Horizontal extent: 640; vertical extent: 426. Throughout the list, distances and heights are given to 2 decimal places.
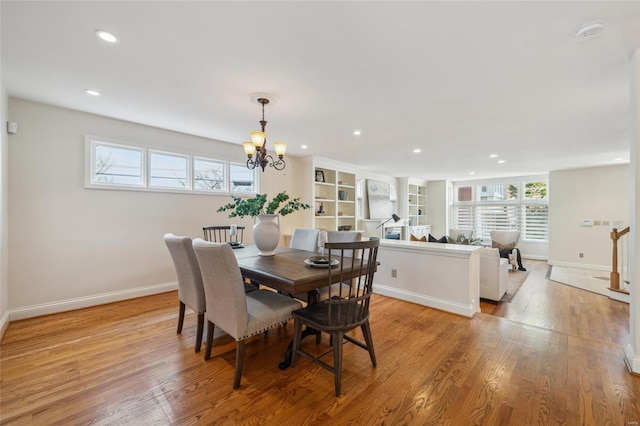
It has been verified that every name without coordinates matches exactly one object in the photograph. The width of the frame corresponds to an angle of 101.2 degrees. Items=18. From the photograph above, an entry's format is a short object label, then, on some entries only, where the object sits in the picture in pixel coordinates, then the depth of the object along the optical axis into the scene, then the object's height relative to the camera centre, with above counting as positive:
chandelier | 2.60 +0.68
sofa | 3.74 -0.90
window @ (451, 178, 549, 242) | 7.69 +0.15
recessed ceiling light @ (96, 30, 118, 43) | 1.77 +1.20
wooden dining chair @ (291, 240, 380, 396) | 1.74 -0.76
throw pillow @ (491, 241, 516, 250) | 6.25 -0.81
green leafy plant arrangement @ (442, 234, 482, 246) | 4.97 -0.54
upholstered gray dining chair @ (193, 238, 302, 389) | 1.75 -0.67
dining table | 1.80 -0.46
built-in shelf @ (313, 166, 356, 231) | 5.86 +0.33
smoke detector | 1.63 +1.17
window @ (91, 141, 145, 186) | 3.41 +0.63
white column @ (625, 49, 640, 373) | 1.93 +0.02
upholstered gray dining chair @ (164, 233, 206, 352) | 2.21 -0.53
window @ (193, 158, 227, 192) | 4.26 +0.61
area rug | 4.14 -1.33
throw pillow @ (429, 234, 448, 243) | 4.91 -0.52
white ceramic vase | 2.68 -0.22
